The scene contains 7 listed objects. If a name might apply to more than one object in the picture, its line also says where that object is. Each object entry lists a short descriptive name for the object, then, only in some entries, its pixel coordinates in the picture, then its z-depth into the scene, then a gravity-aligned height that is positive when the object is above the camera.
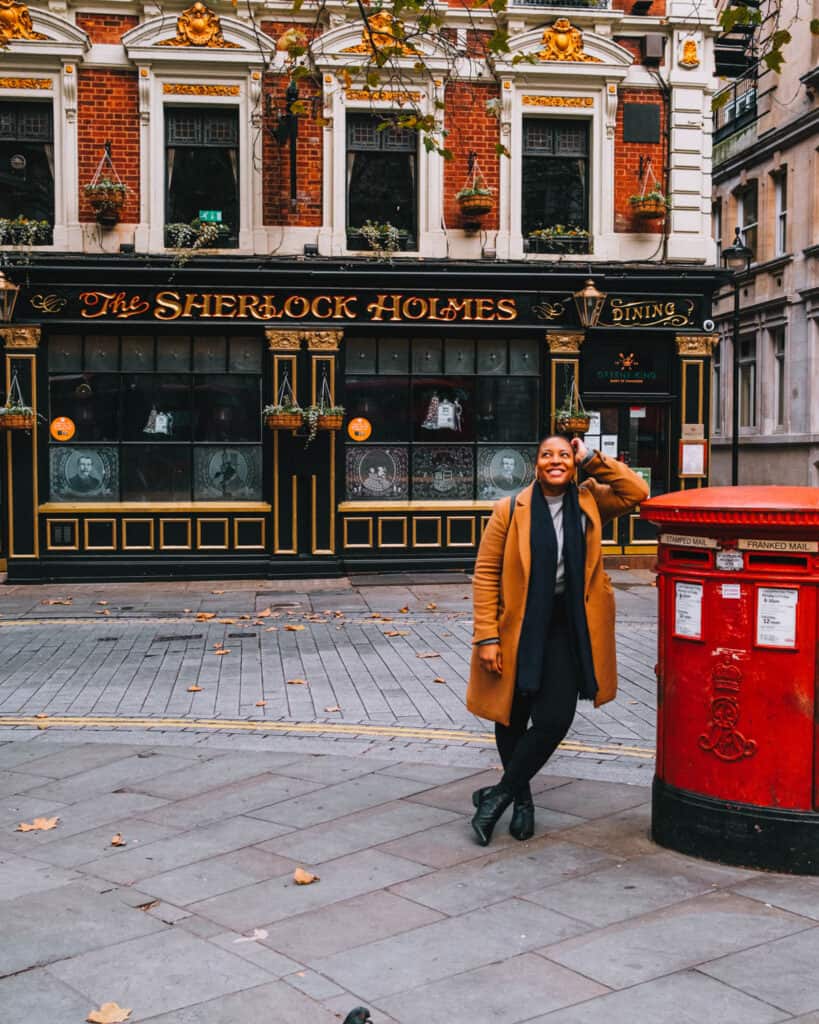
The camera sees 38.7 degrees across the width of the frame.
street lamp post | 17.38 +2.85
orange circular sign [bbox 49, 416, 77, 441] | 16.30 +0.28
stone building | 28.53 +4.58
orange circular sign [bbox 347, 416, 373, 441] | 16.80 +0.30
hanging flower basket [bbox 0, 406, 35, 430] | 15.46 +0.41
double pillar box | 4.88 -0.96
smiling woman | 5.34 -0.74
